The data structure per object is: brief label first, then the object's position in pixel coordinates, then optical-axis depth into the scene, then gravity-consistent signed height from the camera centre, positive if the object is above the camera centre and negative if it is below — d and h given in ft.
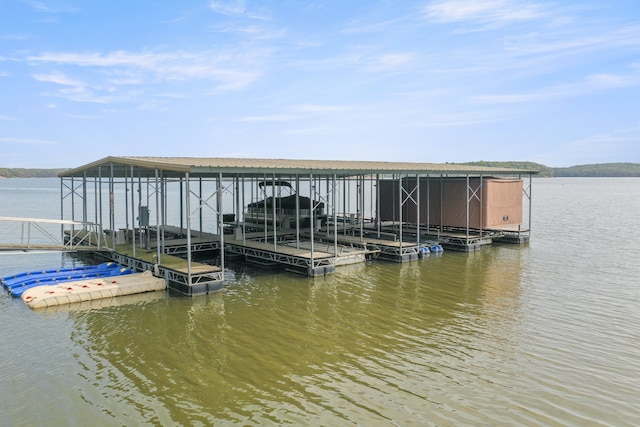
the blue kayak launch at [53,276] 54.70 -10.14
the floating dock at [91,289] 48.93 -10.32
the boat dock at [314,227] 59.36 -6.60
